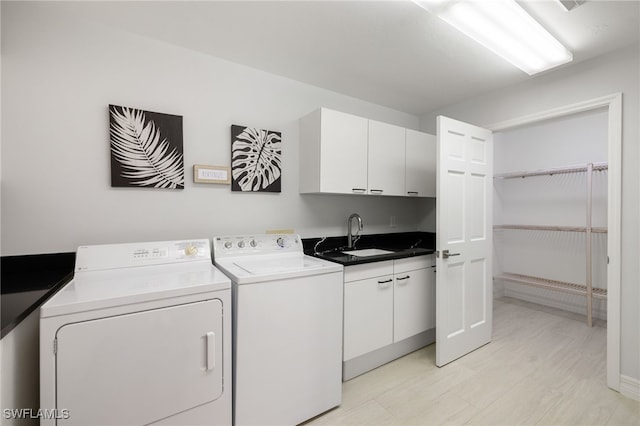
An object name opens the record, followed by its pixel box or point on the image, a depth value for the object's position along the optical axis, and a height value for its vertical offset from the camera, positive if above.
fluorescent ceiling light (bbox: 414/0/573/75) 1.44 +1.08
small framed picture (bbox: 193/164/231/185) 2.01 +0.28
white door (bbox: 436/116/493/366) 2.24 -0.25
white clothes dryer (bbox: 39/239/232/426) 1.09 -0.61
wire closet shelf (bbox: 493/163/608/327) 3.00 -0.43
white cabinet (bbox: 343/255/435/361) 2.06 -0.76
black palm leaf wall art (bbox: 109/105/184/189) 1.76 +0.43
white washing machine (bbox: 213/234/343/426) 1.46 -0.74
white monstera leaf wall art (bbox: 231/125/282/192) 2.17 +0.43
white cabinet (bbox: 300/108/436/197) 2.22 +0.50
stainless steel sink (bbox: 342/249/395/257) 2.55 -0.39
